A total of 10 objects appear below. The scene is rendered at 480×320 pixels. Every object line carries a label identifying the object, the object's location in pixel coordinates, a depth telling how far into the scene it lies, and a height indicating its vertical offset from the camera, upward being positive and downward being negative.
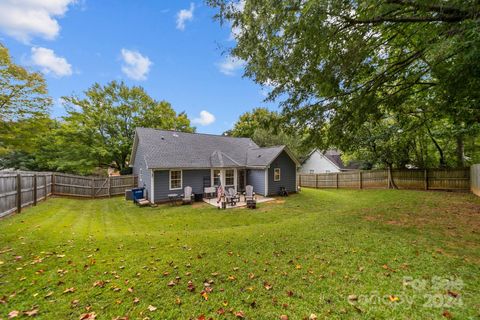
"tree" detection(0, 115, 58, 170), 13.53 +2.30
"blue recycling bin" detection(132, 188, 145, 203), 13.88 -2.12
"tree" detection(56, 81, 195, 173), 19.45 +4.49
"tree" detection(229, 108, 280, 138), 33.75 +6.64
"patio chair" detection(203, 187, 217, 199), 14.92 -2.20
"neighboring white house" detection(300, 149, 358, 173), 27.82 -0.26
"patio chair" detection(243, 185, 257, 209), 11.87 -2.31
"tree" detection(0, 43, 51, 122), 12.91 +4.97
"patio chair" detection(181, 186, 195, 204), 13.44 -2.25
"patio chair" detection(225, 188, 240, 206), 12.26 -2.19
